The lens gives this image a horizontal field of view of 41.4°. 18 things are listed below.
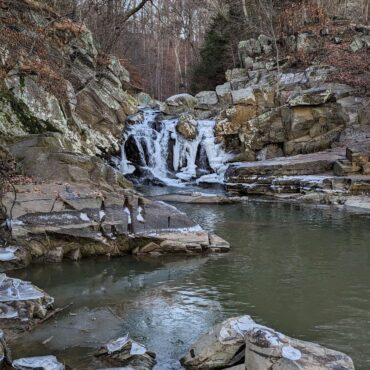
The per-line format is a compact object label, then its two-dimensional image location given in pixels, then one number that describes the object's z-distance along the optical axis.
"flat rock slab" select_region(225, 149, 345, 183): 17.75
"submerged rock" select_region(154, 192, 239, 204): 15.68
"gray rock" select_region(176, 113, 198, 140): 23.09
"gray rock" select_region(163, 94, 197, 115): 27.44
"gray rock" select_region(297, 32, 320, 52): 30.03
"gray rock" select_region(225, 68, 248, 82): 31.59
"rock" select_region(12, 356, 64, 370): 4.36
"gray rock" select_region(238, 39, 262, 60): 32.59
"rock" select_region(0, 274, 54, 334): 5.54
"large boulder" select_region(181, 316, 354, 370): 4.03
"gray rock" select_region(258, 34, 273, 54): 32.31
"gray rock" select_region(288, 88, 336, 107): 21.25
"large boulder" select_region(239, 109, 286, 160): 21.69
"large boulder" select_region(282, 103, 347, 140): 21.09
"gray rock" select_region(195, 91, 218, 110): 28.27
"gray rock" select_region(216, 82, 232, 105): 26.73
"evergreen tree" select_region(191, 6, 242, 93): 33.88
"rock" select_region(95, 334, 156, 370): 4.64
